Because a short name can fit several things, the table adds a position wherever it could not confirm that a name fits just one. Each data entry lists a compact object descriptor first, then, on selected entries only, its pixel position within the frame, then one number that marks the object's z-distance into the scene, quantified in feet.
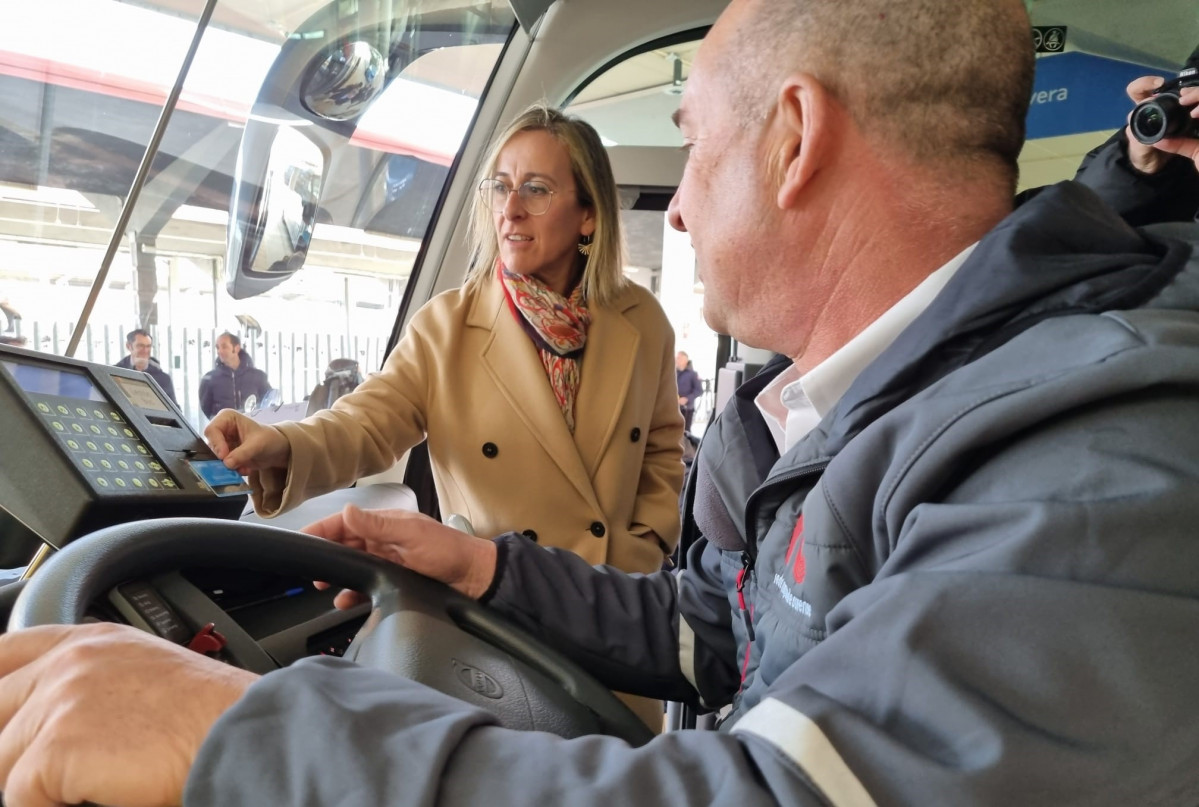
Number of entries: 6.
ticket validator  2.82
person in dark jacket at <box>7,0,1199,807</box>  1.59
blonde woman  6.46
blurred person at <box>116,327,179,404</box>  8.39
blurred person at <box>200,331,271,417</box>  9.69
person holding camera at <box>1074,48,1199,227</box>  4.82
